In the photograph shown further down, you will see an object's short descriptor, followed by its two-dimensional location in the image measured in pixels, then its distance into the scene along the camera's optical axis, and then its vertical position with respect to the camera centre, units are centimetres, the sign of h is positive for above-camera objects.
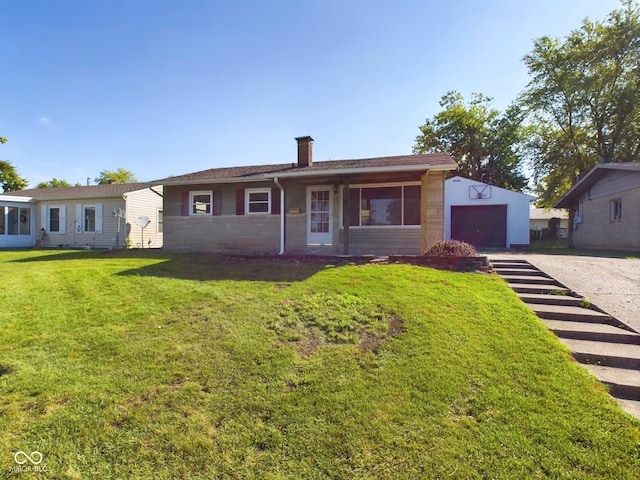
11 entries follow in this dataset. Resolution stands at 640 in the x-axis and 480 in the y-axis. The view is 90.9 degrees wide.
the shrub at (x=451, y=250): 747 -33
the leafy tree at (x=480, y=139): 2622 +857
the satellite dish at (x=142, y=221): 1418 +57
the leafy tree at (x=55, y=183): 3250 +534
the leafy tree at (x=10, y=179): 2472 +436
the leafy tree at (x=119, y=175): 4037 +769
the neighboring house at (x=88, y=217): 1570 +86
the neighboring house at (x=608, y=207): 1285 +146
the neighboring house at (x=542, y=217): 3388 +219
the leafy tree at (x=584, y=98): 1980 +943
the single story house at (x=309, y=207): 969 +96
